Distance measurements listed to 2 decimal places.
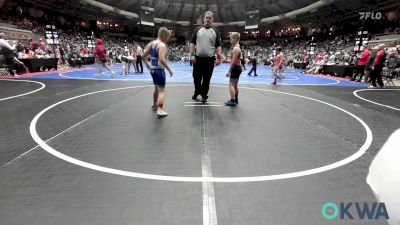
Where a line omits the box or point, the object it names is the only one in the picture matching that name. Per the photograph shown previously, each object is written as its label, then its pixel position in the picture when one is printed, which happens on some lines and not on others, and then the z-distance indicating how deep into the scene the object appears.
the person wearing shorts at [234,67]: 6.70
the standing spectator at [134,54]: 17.25
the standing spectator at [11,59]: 12.47
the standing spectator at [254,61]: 16.50
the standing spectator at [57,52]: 22.16
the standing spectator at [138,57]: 15.39
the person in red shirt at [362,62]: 12.93
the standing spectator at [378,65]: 10.99
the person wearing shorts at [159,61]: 5.43
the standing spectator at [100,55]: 13.06
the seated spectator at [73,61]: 20.17
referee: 6.76
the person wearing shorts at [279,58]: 13.24
